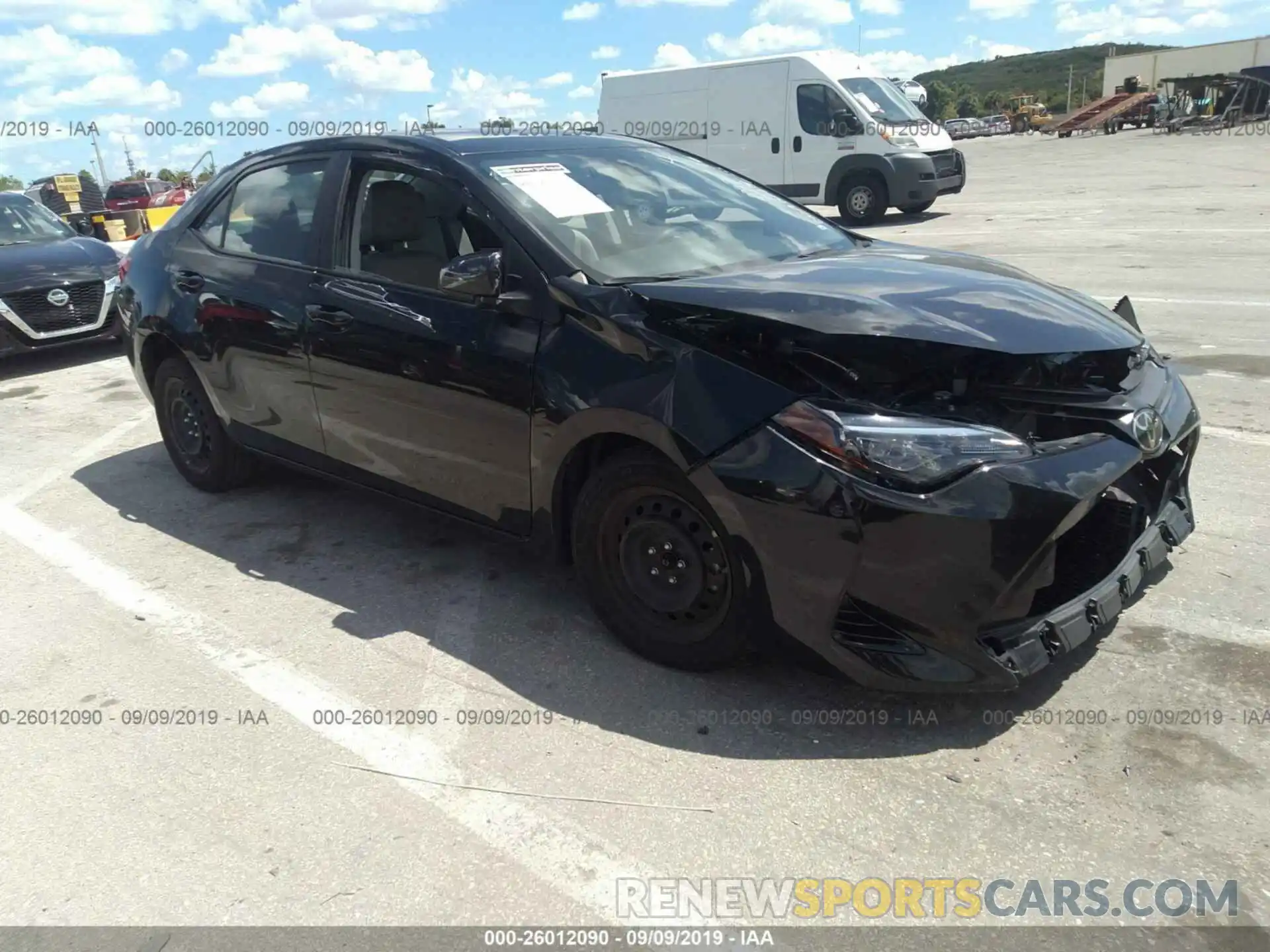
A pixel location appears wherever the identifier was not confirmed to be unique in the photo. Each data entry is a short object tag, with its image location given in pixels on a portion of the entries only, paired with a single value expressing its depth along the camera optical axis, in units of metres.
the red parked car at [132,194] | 34.06
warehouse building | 66.06
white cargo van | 15.89
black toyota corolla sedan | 2.71
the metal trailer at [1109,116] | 49.78
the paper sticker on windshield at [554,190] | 3.68
